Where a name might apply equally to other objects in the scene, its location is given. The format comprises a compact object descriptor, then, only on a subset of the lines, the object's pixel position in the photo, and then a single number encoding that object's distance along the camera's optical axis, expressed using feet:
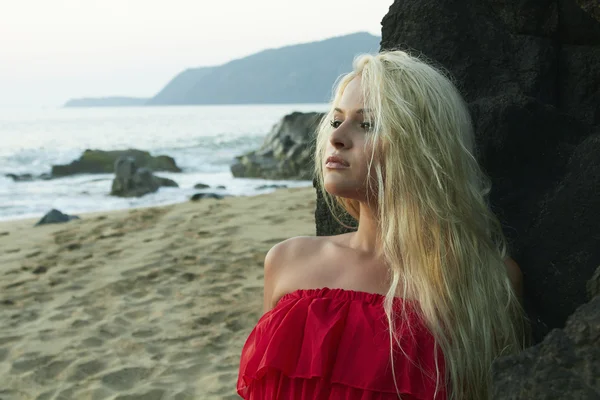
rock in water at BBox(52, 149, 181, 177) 59.67
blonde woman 6.27
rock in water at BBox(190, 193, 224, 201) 32.46
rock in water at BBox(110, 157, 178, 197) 43.70
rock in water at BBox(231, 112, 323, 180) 55.11
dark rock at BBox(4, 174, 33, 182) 57.00
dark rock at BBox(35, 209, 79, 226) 28.19
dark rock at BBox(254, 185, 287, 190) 46.50
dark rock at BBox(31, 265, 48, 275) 19.45
